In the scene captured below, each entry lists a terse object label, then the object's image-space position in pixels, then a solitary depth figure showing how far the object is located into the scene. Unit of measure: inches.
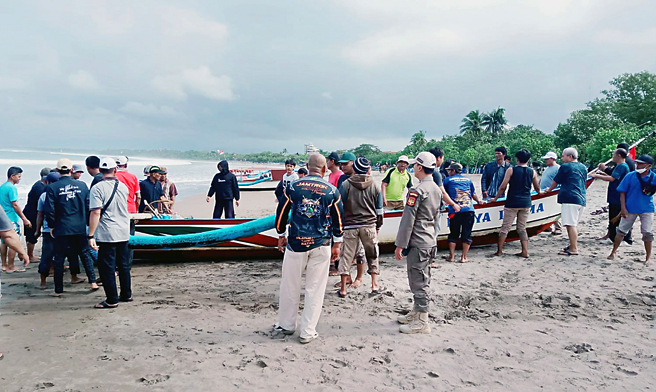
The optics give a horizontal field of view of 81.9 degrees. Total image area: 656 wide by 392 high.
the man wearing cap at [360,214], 174.9
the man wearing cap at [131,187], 212.3
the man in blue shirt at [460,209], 235.8
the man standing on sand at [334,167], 224.2
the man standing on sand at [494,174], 292.8
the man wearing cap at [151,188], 273.9
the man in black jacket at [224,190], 306.2
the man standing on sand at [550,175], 293.3
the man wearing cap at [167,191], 289.7
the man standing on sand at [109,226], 162.9
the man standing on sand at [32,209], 227.0
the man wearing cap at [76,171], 206.5
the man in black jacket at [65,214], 179.0
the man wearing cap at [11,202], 215.9
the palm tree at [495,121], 2751.0
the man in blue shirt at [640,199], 219.3
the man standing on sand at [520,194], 244.4
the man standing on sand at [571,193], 242.4
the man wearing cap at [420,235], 143.7
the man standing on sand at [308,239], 137.8
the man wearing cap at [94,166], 202.2
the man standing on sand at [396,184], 249.8
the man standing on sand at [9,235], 122.7
